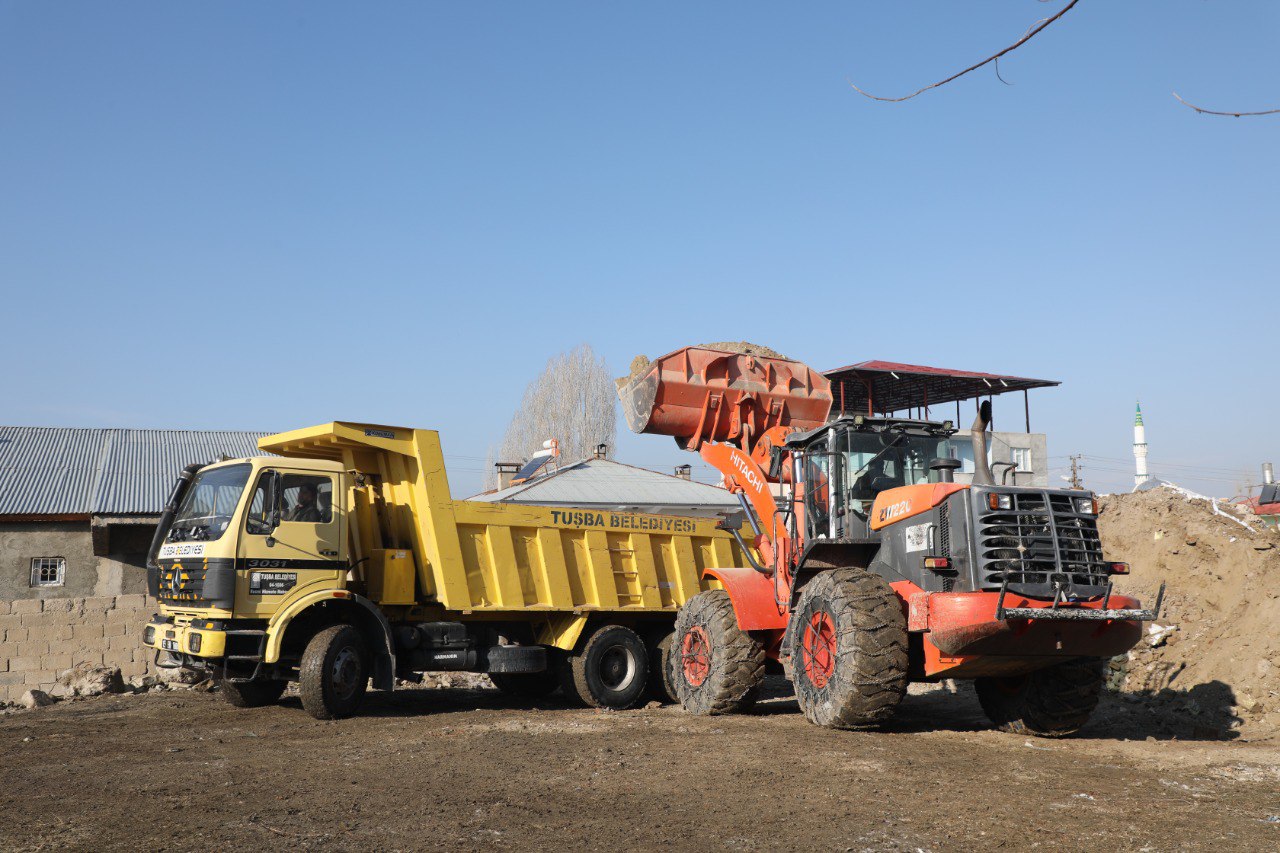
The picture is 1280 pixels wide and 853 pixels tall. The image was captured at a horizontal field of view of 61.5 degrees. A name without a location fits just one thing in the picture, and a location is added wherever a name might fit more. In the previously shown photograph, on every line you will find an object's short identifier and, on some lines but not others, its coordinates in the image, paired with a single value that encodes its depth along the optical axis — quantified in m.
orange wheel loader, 8.63
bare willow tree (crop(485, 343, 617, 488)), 53.56
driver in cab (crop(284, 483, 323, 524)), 11.46
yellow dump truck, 11.04
